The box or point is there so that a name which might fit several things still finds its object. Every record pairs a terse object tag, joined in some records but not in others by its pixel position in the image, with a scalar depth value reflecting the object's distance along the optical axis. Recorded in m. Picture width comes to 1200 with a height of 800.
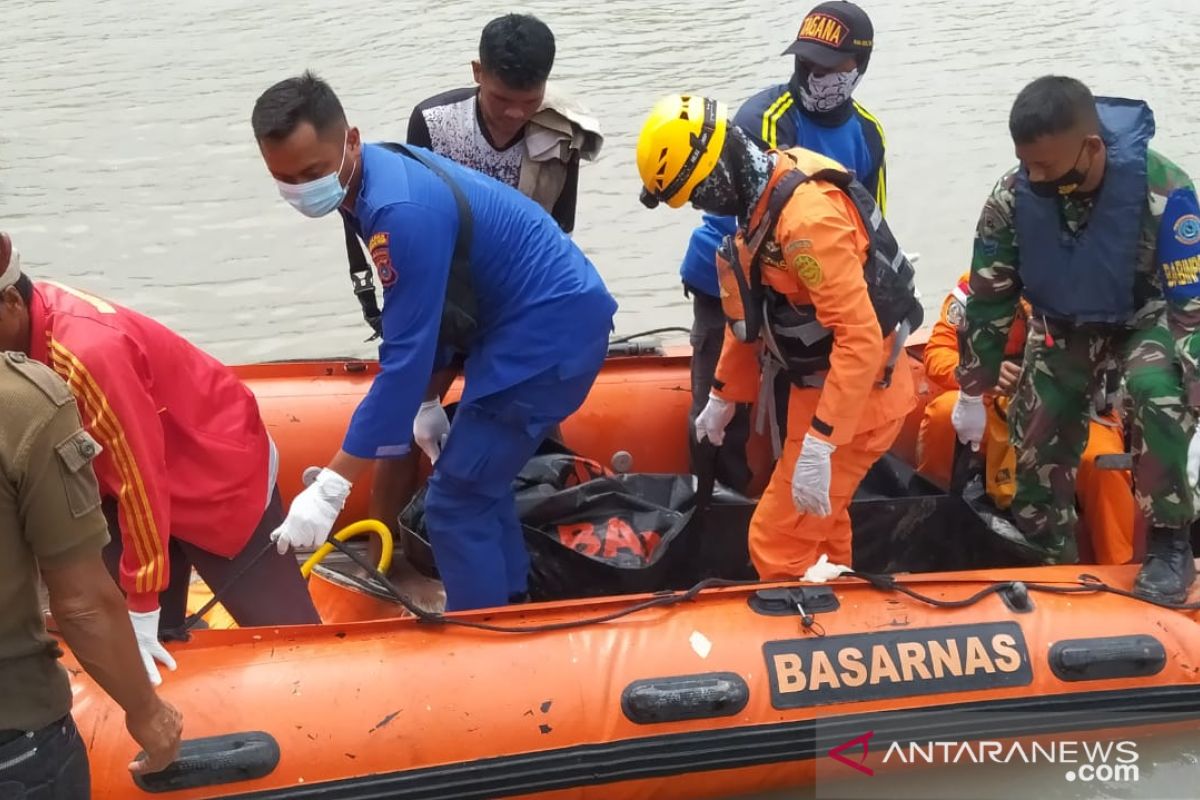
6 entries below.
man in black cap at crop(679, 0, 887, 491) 3.33
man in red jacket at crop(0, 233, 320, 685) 1.94
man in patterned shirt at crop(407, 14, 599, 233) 3.01
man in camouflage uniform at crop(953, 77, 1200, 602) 2.66
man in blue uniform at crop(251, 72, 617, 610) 2.33
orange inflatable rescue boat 2.45
